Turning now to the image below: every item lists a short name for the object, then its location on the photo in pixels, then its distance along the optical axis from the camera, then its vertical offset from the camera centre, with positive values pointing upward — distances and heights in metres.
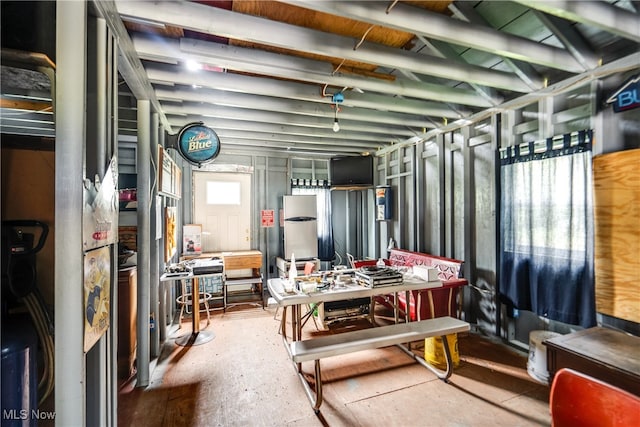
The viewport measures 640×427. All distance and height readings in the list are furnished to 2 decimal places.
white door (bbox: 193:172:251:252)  5.33 +0.15
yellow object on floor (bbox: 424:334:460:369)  2.79 -1.44
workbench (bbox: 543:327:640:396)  1.54 -0.88
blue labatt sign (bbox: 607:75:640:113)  2.18 +0.98
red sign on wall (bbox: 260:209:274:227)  5.66 -0.02
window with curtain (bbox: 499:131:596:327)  2.46 -0.15
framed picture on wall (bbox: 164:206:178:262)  3.41 -0.22
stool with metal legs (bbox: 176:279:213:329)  3.92 -1.47
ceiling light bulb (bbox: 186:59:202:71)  2.45 +1.40
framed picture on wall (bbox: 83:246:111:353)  1.27 -0.39
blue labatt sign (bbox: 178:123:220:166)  3.26 +0.89
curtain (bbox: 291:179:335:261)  6.12 +0.03
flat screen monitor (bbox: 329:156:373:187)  5.65 +0.92
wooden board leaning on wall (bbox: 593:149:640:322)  2.19 -0.17
